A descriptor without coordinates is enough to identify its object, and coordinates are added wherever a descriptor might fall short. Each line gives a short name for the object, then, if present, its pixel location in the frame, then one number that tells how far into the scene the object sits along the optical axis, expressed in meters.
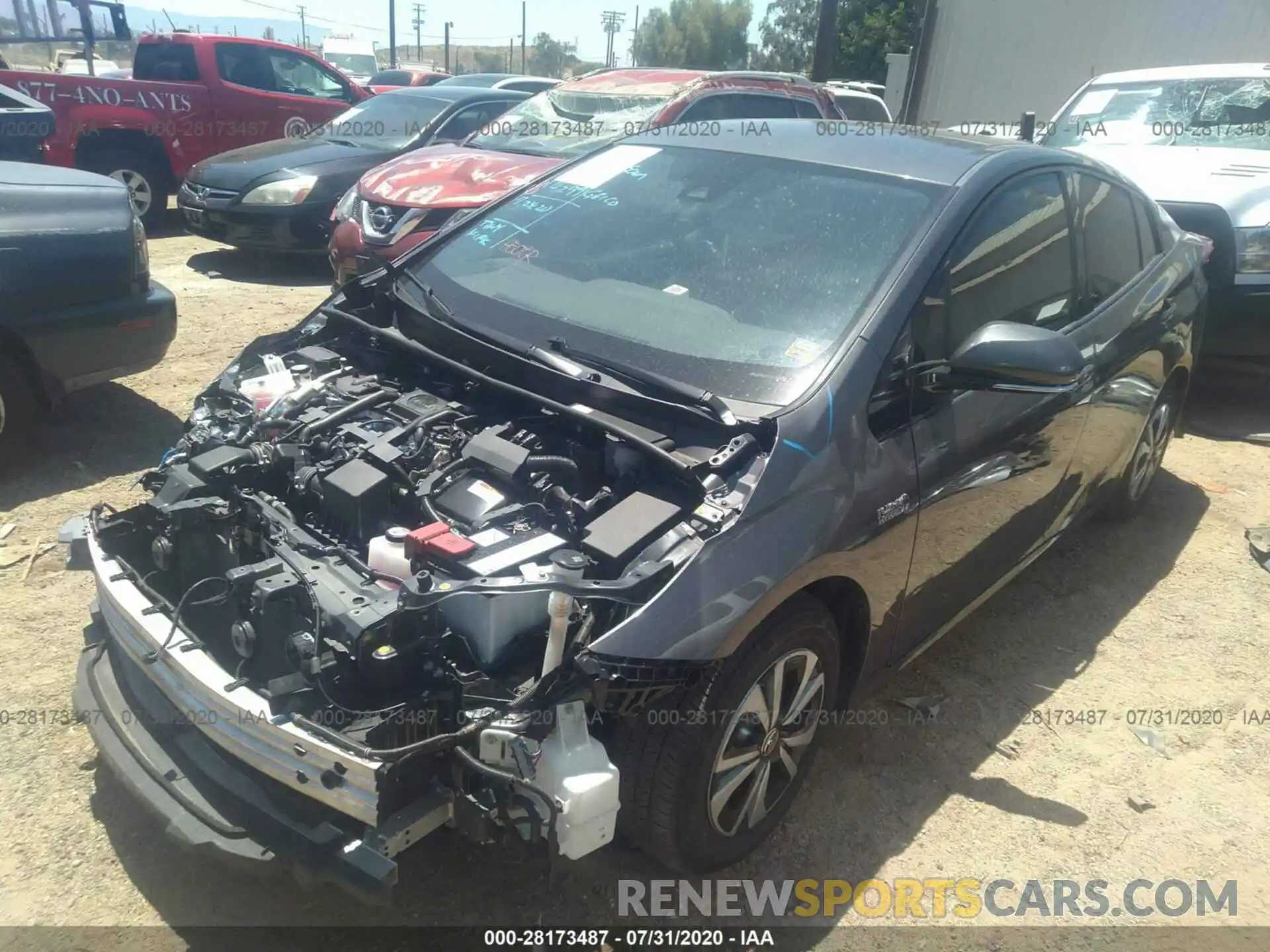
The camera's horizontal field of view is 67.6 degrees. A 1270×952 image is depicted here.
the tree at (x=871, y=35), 29.17
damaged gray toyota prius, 1.93
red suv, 6.47
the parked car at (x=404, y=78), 23.30
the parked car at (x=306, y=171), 8.08
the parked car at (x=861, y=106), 10.14
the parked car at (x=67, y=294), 4.05
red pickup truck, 9.11
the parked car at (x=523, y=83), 12.80
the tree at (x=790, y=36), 50.97
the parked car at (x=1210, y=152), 5.74
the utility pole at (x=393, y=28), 49.38
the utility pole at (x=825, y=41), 16.36
